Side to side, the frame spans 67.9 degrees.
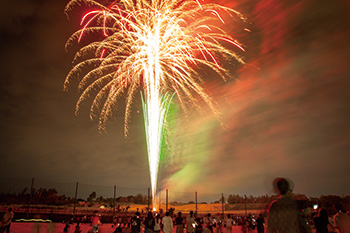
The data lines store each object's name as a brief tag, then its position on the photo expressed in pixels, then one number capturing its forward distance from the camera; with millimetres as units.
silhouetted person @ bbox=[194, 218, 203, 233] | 8961
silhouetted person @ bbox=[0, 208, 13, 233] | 9945
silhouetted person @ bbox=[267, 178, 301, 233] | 3314
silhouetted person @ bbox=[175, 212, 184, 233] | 10016
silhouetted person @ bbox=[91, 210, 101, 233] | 12809
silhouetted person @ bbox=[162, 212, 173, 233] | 9455
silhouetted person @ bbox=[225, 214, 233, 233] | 12965
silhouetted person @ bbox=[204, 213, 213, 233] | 13078
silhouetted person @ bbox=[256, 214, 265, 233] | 10867
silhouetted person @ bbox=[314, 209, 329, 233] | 6673
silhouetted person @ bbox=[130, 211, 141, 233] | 10812
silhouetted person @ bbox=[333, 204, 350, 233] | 6086
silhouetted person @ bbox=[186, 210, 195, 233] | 10036
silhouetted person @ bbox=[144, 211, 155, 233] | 9732
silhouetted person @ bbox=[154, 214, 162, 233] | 9812
